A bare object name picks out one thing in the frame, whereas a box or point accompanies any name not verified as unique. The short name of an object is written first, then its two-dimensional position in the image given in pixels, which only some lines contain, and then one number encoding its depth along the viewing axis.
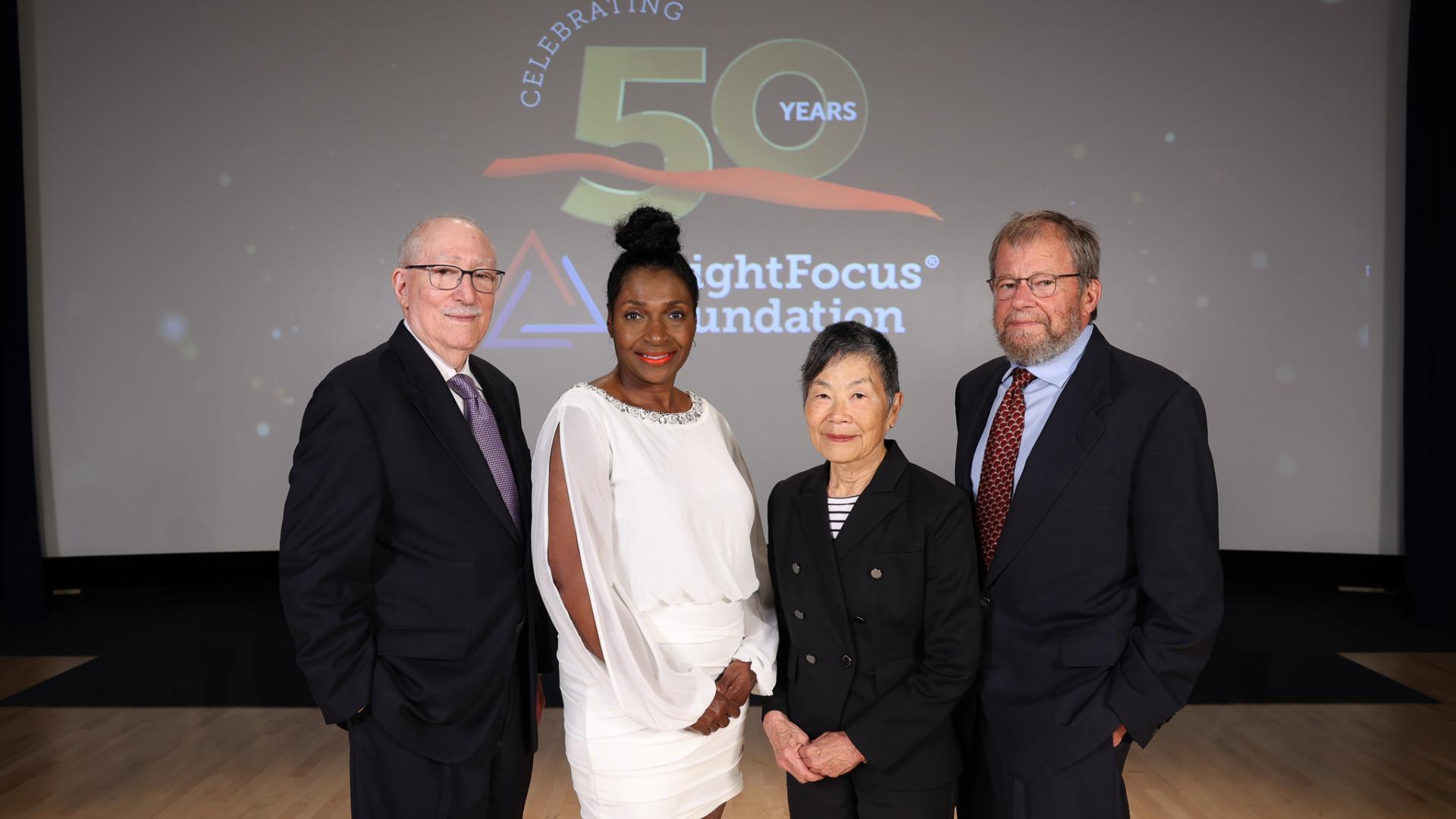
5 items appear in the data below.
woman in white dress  1.92
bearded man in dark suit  1.82
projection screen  6.34
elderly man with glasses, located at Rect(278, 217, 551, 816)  1.85
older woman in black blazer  1.87
